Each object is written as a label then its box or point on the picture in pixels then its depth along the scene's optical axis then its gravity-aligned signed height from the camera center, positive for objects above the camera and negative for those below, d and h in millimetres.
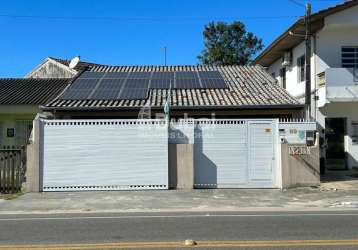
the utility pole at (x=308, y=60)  20297 +3458
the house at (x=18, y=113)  25391 +1690
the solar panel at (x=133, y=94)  19922 +2078
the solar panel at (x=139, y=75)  23312 +3325
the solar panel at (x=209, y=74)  23478 +3389
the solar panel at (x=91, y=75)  23297 +3326
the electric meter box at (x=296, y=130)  16906 +524
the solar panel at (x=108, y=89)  19906 +2352
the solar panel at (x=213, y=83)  21641 +2731
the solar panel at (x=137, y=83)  21484 +2730
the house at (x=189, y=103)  19000 +1650
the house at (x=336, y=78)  20625 +2769
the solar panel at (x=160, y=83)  21609 +2741
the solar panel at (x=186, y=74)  23547 +3399
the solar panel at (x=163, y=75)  23312 +3325
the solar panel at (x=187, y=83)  21656 +2737
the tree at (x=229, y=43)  47969 +9778
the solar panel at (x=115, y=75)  23281 +3324
